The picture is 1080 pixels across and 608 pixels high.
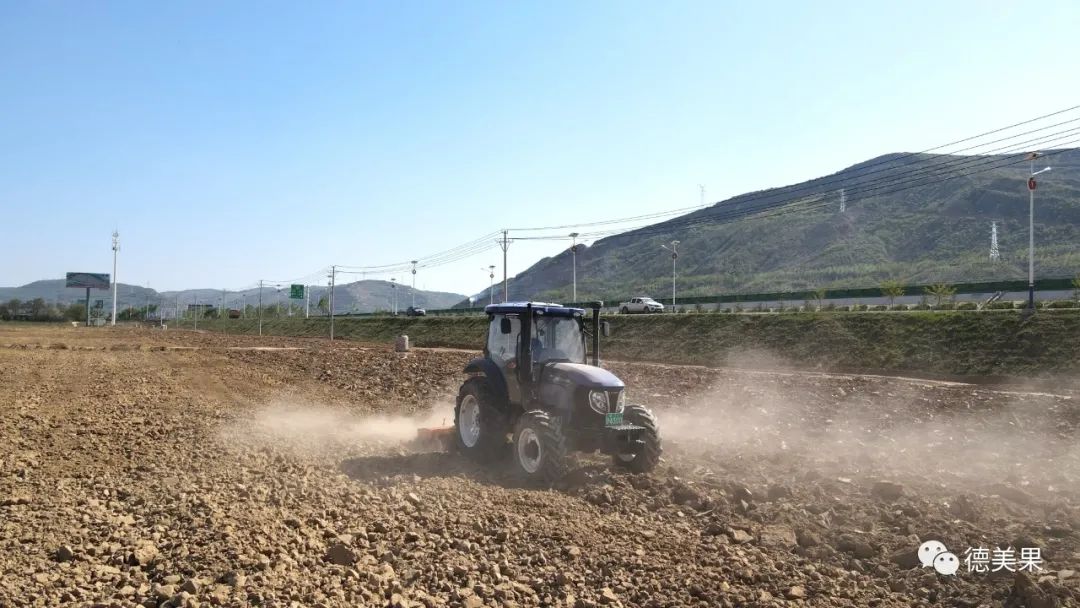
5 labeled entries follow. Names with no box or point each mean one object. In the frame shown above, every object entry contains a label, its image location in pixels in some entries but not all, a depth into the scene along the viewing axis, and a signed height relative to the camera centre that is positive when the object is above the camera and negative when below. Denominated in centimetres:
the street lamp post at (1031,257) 3415 +416
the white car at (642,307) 6347 +166
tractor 1018 -119
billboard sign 14212 +794
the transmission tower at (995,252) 11194 +1227
